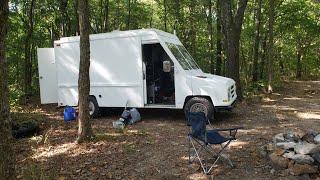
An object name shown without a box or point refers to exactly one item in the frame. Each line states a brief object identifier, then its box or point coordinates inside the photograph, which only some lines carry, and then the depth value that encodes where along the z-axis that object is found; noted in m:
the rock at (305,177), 5.85
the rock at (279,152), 6.36
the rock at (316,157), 6.02
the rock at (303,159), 5.99
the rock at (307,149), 6.12
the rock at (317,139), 6.71
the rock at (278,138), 6.94
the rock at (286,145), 6.45
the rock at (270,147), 6.72
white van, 10.20
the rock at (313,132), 7.26
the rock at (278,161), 6.18
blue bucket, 11.09
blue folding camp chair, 6.32
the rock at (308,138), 6.99
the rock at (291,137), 7.00
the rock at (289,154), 6.19
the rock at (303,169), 5.92
